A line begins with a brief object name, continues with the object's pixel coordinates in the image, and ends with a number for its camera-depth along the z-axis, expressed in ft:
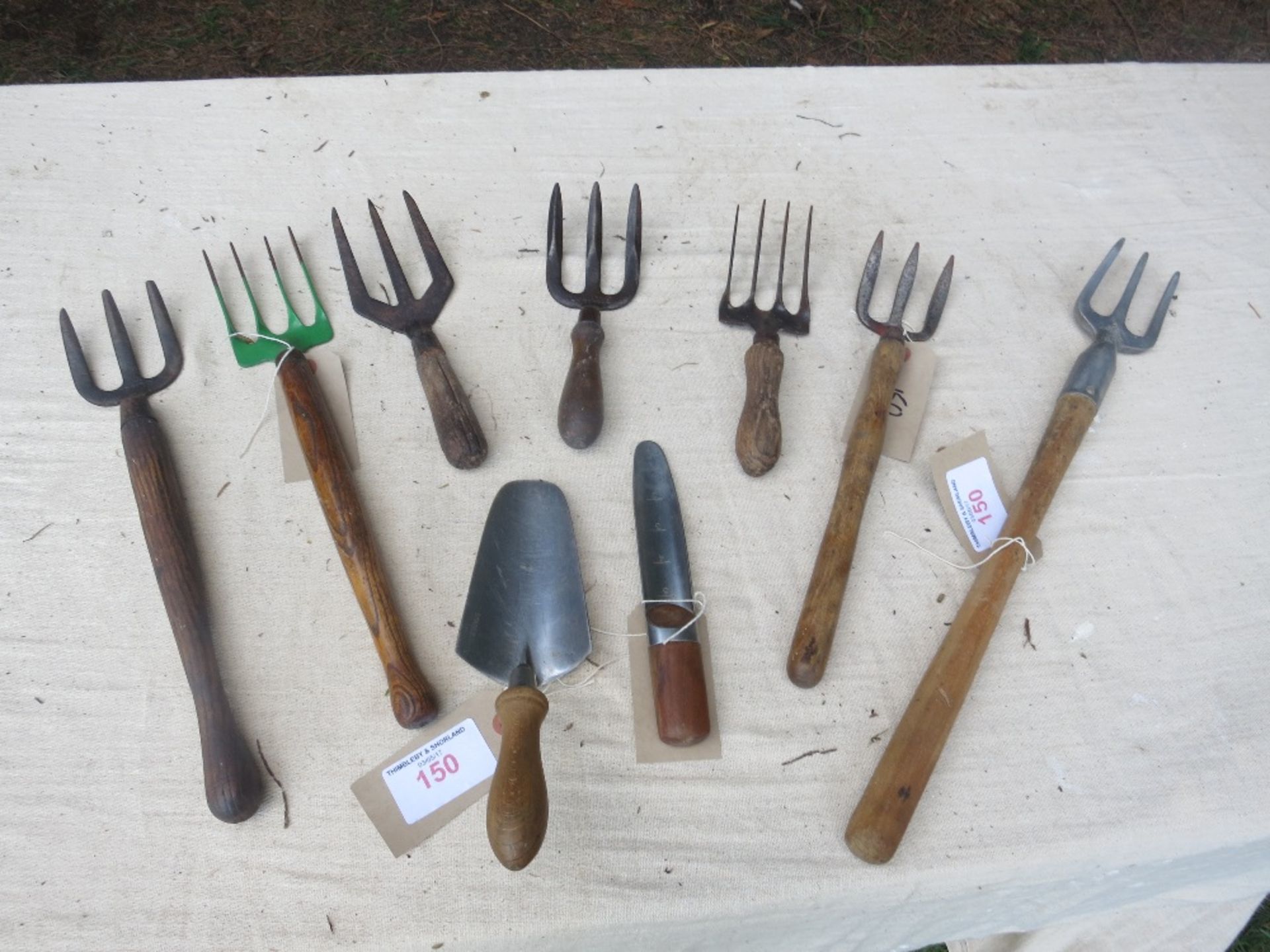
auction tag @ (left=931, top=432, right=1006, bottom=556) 3.91
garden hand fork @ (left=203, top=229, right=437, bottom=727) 3.41
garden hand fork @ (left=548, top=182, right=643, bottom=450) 3.91
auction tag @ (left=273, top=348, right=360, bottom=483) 3.98
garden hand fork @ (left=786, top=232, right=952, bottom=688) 3.52
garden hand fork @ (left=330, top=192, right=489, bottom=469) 3.88
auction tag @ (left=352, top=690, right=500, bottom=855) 3.33
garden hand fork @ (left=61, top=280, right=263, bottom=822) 3.24
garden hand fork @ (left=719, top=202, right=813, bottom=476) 3.91
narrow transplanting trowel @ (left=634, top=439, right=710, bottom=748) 3.34
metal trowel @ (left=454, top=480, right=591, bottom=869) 3.37
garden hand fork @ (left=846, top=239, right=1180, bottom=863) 3.19
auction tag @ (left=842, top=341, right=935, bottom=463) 4.13
